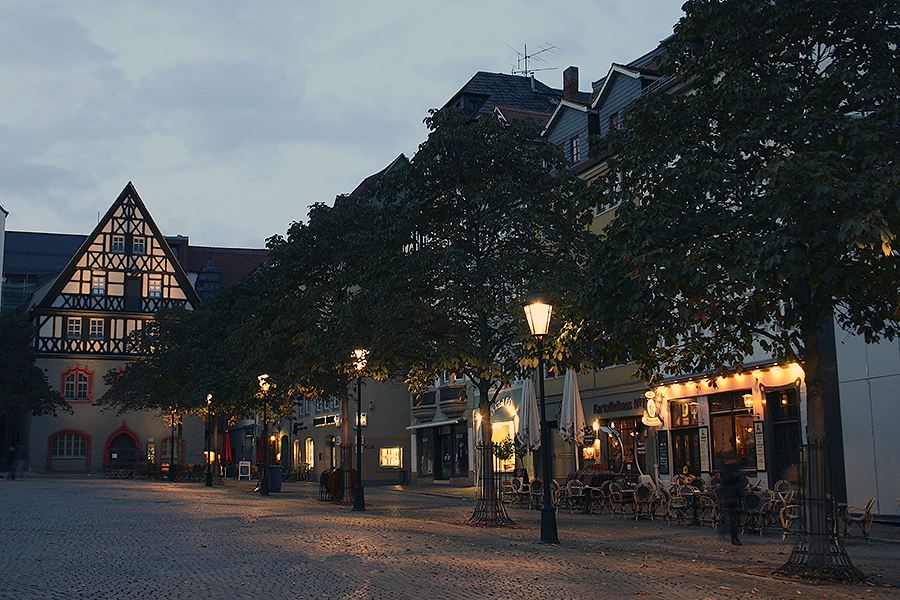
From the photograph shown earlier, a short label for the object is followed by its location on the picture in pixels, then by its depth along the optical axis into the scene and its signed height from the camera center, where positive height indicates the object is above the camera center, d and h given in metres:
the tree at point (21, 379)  70.75 +5.61
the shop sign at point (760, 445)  28.95 +0.18
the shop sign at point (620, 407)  34.75 +1.53
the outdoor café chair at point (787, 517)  20.20 -1.19
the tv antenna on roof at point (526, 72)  55.38 +19.16
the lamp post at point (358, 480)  29.95 -0.55
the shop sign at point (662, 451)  33.41 +0.09
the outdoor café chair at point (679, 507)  23.02 -1.11
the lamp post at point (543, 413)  18.86 +0.75
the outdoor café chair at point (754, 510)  20.84 -1.09
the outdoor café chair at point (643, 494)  24.81 -0.89
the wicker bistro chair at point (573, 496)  27.67 -1.00
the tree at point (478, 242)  23.61 +4.79
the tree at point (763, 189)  12.67 +3.16
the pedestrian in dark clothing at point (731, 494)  18.58 -0.70
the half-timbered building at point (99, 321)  76.25 +9.98
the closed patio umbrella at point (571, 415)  29.58 +1.08
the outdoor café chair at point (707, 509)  22.42 -1.17
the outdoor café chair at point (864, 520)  18.91 -1.19
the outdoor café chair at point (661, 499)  24.30 -1.00
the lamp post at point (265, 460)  40.28 +0.06
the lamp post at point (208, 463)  46.88 -0.01
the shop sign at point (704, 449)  31.28 +0.10
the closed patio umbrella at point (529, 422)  30.44 +0.95
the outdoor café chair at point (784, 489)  21.59 -0.78
